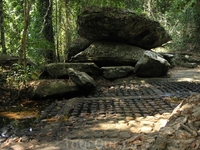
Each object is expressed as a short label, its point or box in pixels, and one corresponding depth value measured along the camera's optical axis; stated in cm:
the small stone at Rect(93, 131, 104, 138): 322
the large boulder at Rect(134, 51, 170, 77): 827
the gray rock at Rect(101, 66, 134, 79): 858
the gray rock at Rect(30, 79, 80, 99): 584
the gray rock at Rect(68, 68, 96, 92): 620
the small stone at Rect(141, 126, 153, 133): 331
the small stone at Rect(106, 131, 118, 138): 319
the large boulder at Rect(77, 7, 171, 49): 898
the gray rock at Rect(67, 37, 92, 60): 1066
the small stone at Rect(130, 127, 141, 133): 333
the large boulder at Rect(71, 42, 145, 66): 929
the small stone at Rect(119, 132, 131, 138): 315
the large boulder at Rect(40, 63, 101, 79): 755
